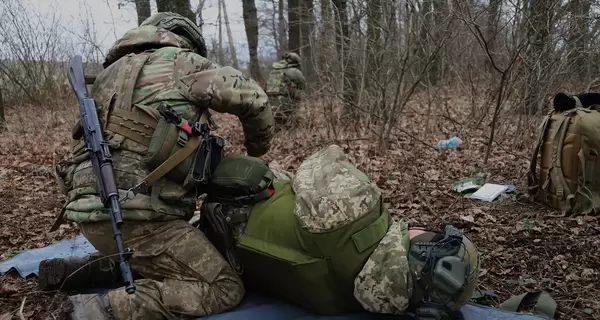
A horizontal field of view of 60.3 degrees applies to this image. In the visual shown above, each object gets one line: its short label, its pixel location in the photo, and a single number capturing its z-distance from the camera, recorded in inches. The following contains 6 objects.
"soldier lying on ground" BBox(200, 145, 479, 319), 92.0
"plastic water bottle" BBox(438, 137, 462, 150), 252.5
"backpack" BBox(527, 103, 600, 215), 151.5
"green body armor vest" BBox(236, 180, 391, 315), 94.0
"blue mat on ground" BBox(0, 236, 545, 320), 101.3
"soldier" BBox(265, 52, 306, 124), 354.0
